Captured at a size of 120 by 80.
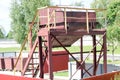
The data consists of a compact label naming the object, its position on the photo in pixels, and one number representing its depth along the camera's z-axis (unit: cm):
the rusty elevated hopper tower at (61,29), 1127
